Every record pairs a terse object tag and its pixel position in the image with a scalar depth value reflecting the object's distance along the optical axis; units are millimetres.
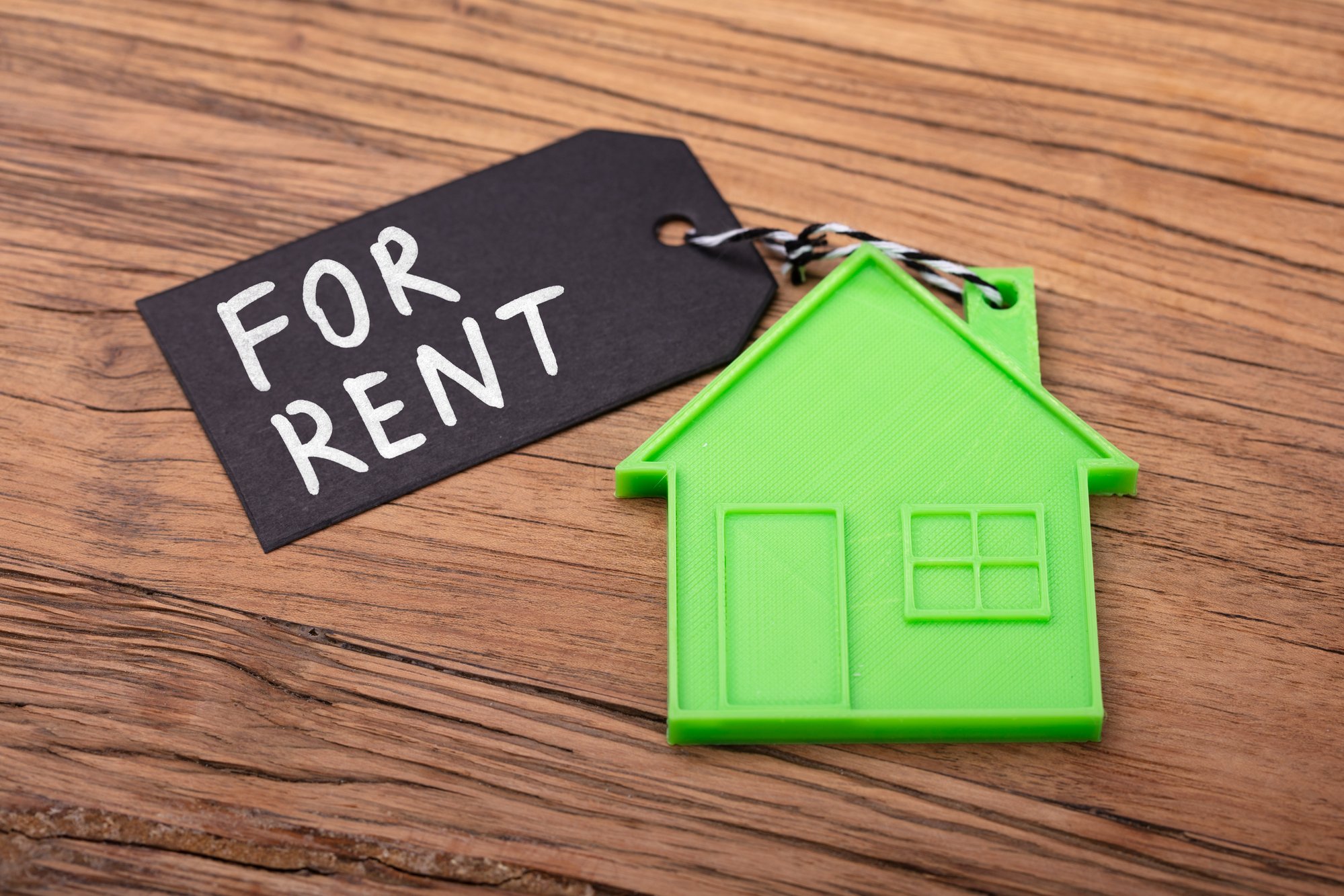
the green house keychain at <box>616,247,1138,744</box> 221
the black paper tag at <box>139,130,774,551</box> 237
